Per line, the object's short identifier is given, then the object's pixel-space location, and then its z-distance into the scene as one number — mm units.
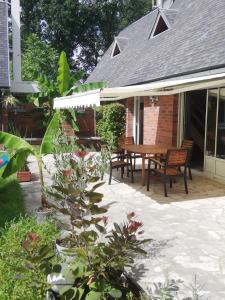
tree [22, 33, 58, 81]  28725
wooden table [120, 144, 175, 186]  8891
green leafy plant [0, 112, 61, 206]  6327
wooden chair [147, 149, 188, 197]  8156
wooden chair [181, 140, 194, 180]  10003
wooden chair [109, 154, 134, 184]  9699
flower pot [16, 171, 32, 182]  10032
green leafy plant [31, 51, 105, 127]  12045
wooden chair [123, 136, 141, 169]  11391
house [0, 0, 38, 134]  16064
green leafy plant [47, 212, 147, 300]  3427
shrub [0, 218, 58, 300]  3654
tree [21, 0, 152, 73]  36710
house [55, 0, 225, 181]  9496
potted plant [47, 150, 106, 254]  3622
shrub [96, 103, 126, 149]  16405
